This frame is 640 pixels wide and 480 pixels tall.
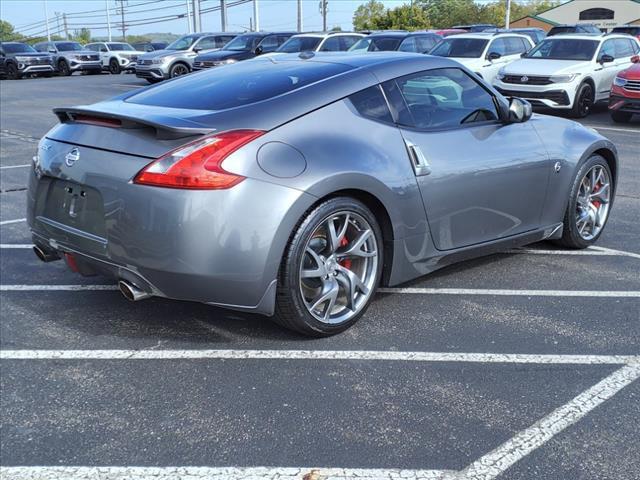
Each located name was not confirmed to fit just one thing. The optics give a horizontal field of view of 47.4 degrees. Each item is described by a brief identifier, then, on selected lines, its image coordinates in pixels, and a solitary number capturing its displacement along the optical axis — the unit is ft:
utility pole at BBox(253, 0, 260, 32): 184.95
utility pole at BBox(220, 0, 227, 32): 188.65
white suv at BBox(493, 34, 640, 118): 49.62
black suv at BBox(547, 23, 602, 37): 99.71
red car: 45.47
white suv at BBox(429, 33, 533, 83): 58.65
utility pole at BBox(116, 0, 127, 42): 392.86
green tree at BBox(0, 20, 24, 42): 395.96
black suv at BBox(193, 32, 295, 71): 75.36
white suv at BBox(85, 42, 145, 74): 119.03
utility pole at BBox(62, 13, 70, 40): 449.06
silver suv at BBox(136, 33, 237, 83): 84.94
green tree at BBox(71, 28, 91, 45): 451.61
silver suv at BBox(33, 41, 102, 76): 114.21
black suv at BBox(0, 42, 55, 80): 108.37
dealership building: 190.90
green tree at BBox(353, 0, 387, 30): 319.59
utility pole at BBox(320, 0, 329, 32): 210.18
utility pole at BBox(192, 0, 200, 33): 184.37
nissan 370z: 11.53
